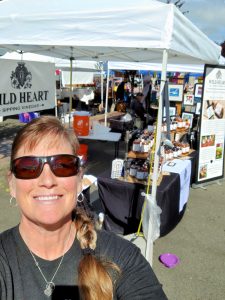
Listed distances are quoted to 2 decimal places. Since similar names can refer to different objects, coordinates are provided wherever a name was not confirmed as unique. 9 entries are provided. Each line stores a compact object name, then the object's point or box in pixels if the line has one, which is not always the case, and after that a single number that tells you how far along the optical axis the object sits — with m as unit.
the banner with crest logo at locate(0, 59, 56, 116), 4.65
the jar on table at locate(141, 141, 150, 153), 4.16
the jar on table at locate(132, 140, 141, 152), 4.19
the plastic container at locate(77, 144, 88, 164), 4.85
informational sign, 5.53
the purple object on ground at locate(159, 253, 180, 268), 3.44
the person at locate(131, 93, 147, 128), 10.98
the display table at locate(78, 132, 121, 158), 6.24
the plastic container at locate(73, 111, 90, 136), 6.08
